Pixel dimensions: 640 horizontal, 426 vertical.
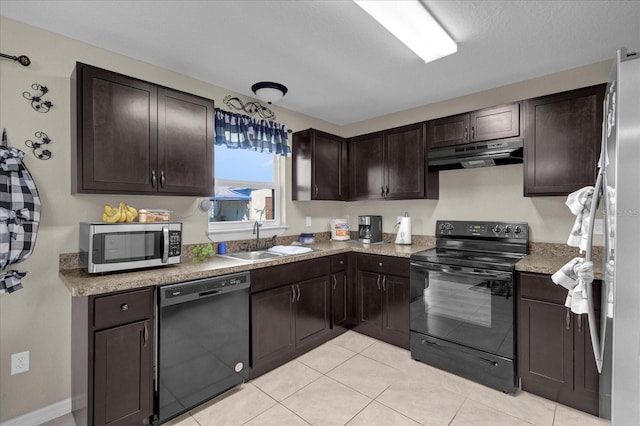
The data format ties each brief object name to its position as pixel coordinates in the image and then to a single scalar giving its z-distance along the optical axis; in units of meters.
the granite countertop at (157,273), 1.66
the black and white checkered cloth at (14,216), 1.73
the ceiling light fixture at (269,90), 2.75
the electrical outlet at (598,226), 2.27
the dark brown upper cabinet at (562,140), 2.21
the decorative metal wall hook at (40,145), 1.94
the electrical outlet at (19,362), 1.88
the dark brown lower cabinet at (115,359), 1.64
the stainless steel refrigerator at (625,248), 1.01
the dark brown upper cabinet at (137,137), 1.90
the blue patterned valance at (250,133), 2.85
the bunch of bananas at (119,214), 2.01
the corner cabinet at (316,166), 3.43
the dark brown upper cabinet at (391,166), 3.15
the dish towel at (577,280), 1.41
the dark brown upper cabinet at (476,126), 2.57
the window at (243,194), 2.95
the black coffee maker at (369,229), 3.54
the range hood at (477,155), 2.54
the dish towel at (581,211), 1.56
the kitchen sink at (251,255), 2.76
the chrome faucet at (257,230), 3.05
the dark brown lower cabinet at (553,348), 1.97
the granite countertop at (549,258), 2.12
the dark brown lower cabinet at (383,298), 2.85
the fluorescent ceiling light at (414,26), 1.67
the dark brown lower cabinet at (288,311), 2.40
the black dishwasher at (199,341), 1.87
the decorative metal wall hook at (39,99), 1.94
